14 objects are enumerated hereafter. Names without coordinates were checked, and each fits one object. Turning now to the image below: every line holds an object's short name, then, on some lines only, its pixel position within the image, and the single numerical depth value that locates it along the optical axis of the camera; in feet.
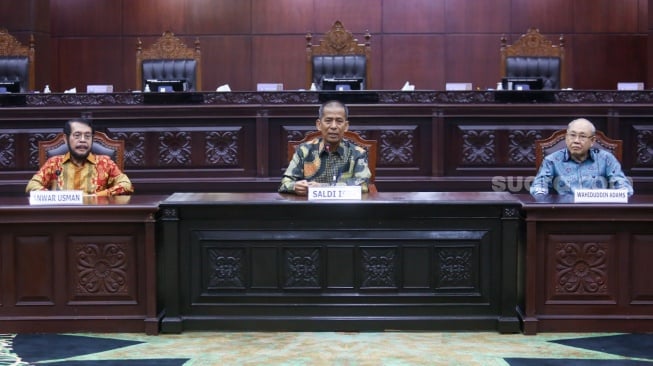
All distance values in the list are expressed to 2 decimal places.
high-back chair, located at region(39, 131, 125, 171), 16.44
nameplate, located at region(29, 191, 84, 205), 12.94
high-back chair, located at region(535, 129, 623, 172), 16.66
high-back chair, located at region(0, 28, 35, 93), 27.02
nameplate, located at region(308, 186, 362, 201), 13.08
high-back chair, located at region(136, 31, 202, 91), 27.02
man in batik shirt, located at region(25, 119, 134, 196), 15.33
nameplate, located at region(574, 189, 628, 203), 12.96
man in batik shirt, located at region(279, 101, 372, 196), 14.92
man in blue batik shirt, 14.89
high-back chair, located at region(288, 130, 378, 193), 16.16
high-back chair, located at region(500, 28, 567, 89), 26.50
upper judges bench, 22.85
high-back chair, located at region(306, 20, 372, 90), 26.61
